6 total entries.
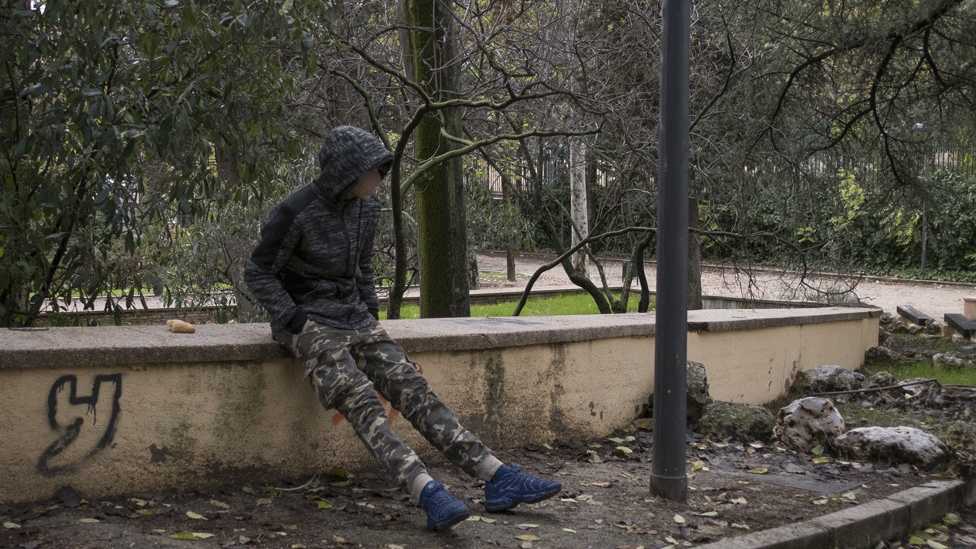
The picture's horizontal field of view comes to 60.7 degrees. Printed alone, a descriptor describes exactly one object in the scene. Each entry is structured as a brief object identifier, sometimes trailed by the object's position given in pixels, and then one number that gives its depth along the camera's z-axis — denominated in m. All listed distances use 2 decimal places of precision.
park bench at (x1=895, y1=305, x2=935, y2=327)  13.02
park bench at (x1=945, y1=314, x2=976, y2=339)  11.82
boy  3.74
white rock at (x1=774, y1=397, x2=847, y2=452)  5.52
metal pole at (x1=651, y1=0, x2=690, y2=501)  4.13
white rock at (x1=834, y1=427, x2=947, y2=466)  5.11
